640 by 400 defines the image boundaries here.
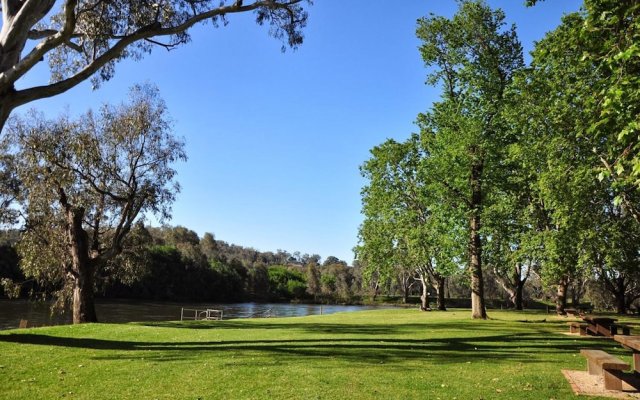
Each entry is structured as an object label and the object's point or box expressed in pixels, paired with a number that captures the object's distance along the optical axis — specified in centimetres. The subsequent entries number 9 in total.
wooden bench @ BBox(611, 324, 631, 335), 1620
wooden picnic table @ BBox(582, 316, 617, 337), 1673
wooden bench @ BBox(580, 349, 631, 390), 784
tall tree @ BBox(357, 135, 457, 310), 3466
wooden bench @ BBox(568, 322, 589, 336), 1761
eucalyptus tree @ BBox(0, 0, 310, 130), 986
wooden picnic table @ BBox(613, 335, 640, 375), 798
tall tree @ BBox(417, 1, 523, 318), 2389
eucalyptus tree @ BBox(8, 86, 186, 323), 2177
